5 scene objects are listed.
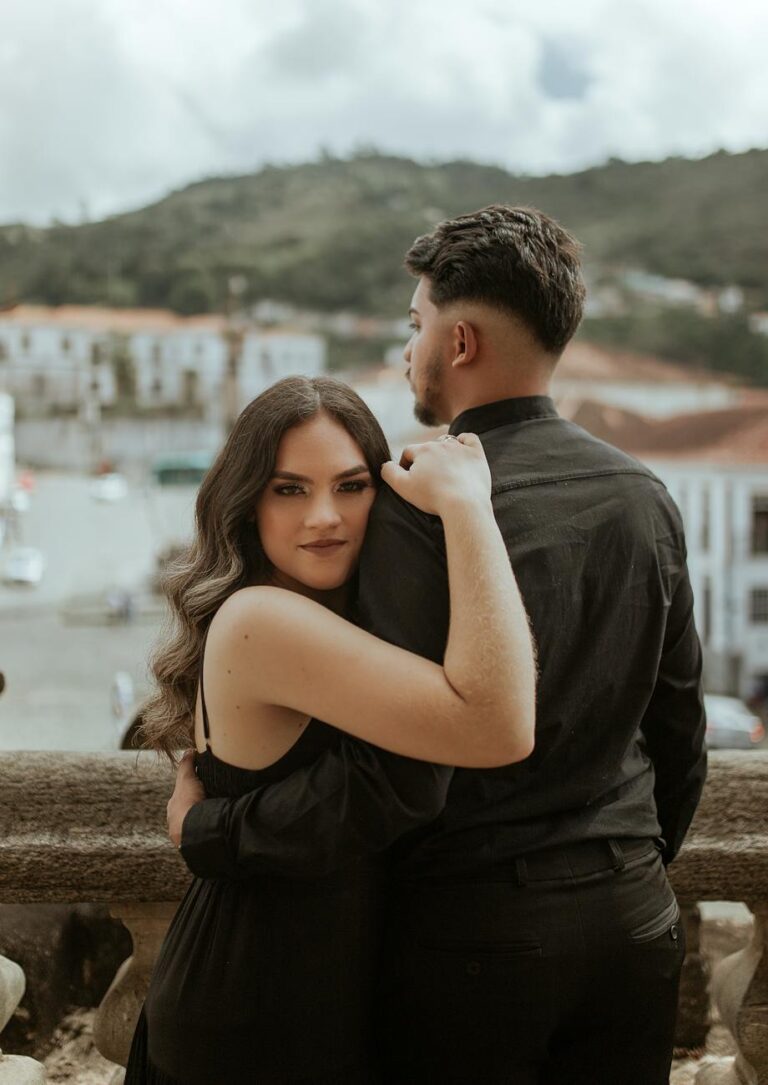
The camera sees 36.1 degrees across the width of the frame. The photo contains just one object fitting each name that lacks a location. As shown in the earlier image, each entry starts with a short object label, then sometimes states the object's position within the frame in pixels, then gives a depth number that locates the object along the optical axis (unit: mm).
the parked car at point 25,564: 31828
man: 1126
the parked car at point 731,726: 21223
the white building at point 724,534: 33219
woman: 1066
